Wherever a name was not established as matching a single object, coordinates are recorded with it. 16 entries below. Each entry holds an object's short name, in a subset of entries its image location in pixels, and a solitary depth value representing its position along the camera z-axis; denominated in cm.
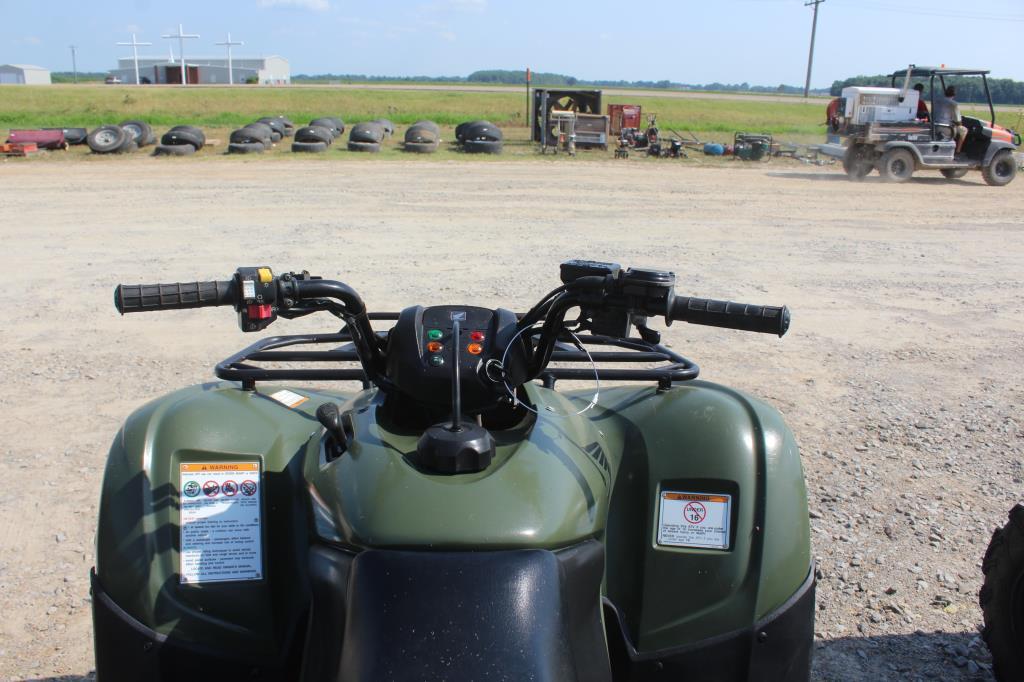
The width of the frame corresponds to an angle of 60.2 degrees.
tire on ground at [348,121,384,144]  2480
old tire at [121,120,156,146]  2491
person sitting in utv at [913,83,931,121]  2128
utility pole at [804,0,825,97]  6762
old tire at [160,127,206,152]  2367
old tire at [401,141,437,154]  2491
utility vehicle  2070
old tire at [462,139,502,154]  2523
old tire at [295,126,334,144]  2472
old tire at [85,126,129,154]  2322
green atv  189
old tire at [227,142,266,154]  2362
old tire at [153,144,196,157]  2302
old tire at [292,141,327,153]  2378
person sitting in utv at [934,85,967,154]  2100
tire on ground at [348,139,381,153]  2417
